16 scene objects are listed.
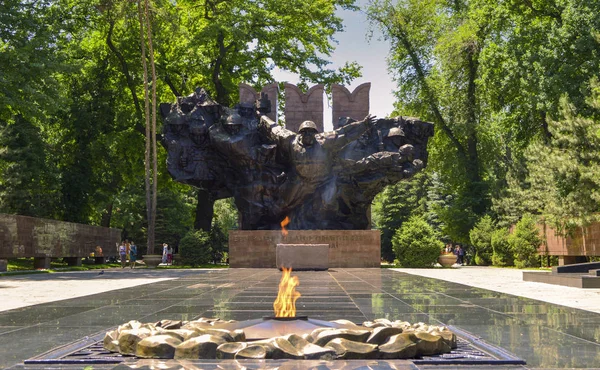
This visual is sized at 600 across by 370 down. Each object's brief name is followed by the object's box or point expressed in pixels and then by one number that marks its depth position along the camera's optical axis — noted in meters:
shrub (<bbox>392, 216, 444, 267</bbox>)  32.44
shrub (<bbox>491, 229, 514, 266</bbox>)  36.78
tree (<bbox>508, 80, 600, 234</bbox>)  26.72
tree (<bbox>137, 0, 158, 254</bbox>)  34.25
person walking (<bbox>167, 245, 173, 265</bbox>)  50.31
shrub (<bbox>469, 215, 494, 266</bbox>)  40.66
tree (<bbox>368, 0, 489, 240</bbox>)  44.88
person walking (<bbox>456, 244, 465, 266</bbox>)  49.16
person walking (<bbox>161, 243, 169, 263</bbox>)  41.16
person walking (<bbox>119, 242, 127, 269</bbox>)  33.16
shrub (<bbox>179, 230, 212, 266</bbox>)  34.41
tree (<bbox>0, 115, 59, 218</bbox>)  35.06
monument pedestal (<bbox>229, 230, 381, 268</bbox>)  27.77
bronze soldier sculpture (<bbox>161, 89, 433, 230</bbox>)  28.39
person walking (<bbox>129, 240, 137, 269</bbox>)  33.91
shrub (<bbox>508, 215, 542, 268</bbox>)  34.75
